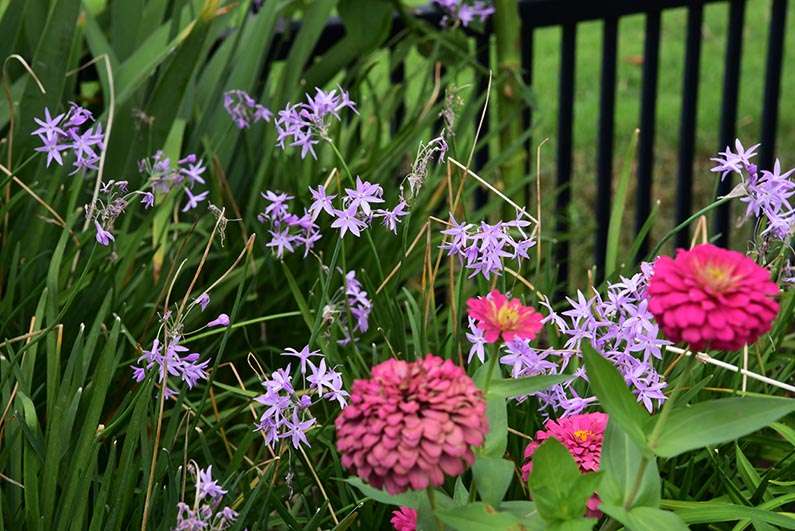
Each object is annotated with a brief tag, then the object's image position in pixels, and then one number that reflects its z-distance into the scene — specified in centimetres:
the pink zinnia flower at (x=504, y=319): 123
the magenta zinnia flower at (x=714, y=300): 117
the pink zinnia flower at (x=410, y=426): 117
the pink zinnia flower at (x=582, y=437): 136
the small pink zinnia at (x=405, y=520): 138
